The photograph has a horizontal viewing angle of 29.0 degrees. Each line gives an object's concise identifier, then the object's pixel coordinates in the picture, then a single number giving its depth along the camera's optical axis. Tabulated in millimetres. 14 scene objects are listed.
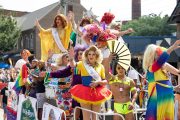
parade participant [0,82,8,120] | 10880
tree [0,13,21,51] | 38719
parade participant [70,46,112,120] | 5406
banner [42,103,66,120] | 5384
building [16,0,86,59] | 53312
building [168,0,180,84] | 19484
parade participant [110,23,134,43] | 7320
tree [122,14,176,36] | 78856
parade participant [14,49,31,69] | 9155
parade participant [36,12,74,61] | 7266
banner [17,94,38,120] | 6566
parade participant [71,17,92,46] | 7149
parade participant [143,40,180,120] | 4992
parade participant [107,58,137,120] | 5867
